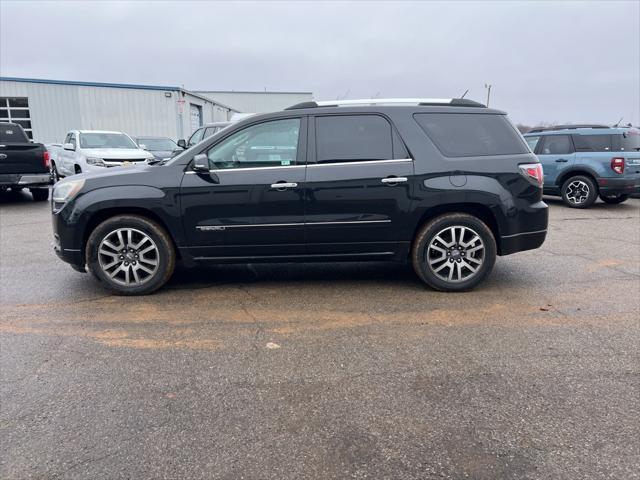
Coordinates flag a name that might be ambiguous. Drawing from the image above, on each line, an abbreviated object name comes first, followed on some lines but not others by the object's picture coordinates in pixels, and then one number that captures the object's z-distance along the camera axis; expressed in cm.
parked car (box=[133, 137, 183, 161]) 1904
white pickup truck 1387
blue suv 1073
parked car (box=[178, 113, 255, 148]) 1284
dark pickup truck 1109
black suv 484
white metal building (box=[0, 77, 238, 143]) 2444
